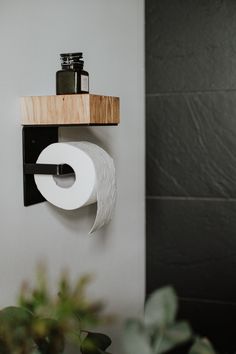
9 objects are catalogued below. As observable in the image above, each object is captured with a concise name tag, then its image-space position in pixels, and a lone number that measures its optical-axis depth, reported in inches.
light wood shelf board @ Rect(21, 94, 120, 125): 44.8
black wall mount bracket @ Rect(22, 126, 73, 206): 46.4
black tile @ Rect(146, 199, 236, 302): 63.3
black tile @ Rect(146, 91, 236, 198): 62.2
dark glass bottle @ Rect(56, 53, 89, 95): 46.1
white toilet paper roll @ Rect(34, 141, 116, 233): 45.8
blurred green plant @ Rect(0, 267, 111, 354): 23.1
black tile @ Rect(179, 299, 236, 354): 64.1
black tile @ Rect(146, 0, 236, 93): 60.9
